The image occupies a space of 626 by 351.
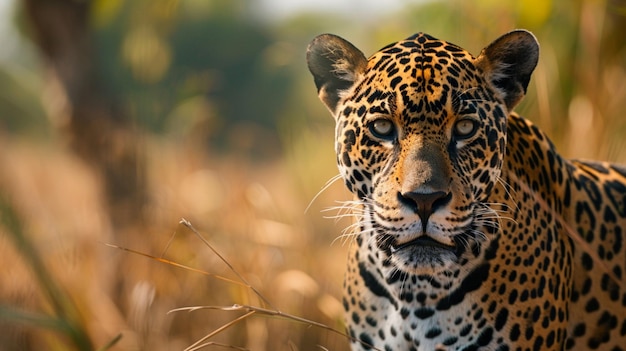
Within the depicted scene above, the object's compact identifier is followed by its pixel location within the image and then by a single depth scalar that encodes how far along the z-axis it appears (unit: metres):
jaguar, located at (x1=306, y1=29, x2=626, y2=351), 7.16
